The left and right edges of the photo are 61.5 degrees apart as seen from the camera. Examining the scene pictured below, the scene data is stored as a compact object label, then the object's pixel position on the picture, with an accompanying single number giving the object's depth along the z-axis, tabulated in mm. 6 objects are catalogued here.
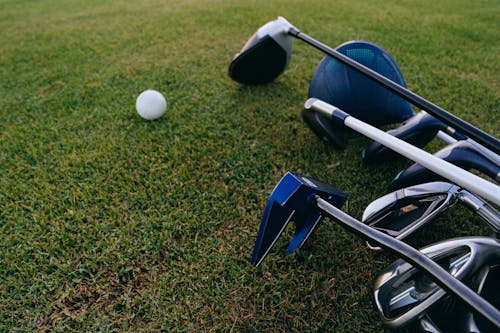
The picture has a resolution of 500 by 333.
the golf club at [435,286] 352
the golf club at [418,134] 524
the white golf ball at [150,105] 645
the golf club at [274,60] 487
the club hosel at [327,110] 490
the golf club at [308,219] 301
